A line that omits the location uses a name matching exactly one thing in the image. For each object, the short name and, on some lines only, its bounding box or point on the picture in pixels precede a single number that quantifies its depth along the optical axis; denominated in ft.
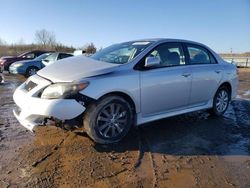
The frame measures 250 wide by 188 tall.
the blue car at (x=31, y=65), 31.70
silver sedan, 8.69
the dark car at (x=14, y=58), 38.07
